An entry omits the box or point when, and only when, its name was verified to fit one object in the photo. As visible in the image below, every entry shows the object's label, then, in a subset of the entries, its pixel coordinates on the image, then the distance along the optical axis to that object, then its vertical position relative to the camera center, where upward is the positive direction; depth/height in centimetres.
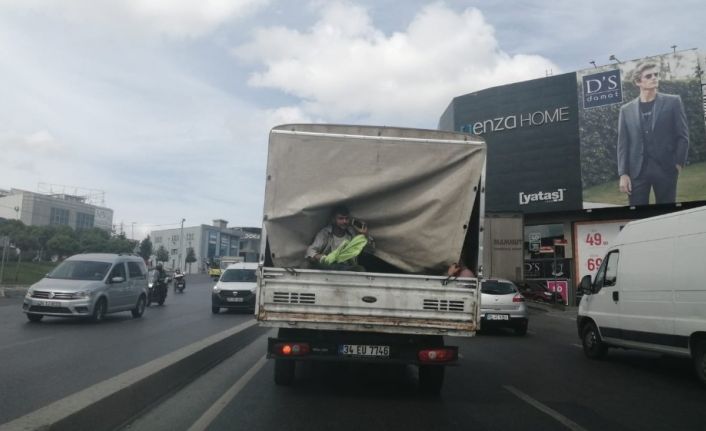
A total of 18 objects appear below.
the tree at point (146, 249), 8861 +399
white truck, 605 +45
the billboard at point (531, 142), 3033 +807
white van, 760 -7
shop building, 2706 +712
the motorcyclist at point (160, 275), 2178 -3
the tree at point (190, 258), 10094 +314
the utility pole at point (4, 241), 2463 +126
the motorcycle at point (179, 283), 3300 -49
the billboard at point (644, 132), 2692 +777
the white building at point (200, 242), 11775 +749
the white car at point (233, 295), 1841 -61
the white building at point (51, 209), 11138 +1300
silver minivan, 1355 -43
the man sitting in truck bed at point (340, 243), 638 +43
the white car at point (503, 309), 1373 -64
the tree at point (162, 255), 10085 +353
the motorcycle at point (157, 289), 2152 -58
